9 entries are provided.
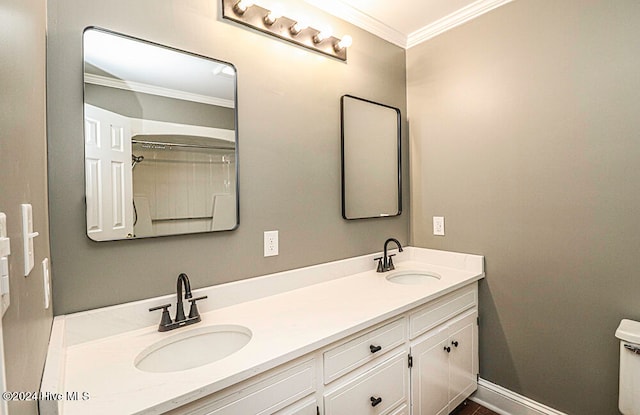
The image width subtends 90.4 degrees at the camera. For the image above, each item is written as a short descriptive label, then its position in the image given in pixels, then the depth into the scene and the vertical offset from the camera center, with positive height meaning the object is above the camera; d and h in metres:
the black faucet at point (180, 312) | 1.22 -0.43
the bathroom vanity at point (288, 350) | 0.88 -0.49
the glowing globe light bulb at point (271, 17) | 1.58 +0.94
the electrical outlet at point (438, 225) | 2.20 -0.16
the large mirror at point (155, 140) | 1.18 +0.27
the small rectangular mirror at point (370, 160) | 1.99 +0.29
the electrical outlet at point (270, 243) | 1.61 -0.20
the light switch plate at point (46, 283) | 0.90 -0.23
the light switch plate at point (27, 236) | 0.61 -0.06
